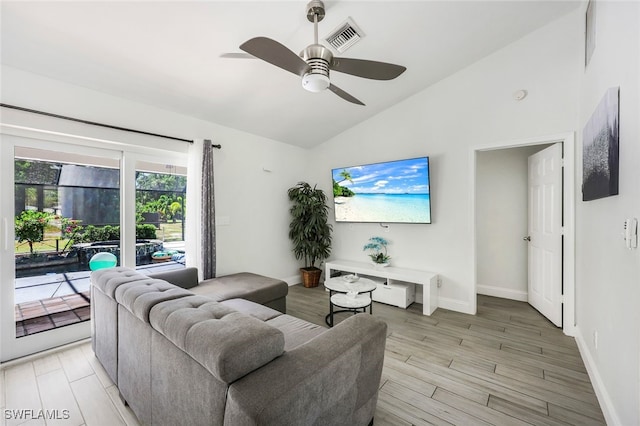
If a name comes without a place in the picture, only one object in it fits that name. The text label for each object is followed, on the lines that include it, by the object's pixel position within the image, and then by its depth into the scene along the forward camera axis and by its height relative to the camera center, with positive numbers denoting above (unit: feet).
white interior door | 10.02 -0.88
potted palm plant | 14.96 -0.90
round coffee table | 9.25 -2.96
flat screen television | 11.98 +0.94
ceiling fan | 5.26 +3.21
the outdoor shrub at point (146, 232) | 10.16 -0.76
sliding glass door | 7.68 -0.49
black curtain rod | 7.37 +2.86
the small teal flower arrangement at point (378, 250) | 13.19 -2.00
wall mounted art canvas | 5.01 +1.33
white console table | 11.21 -2.88
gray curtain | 11.05 -0.21
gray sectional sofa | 3.18 -2.13
